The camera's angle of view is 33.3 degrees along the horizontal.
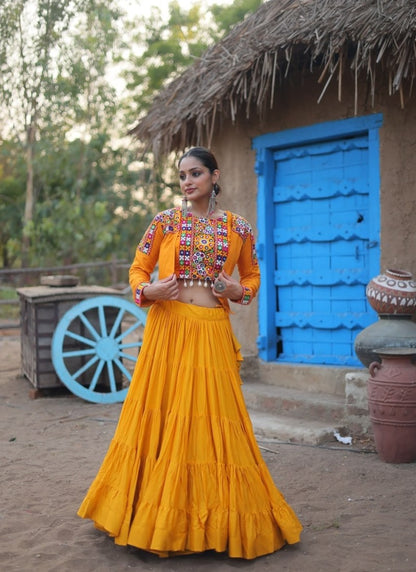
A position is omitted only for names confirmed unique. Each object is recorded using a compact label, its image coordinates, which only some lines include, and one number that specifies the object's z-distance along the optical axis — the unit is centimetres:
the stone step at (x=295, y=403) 539
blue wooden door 583
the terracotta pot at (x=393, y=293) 490
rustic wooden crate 668
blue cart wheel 650
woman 284
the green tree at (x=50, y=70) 1634
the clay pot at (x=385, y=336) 484
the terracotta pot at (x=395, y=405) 441
